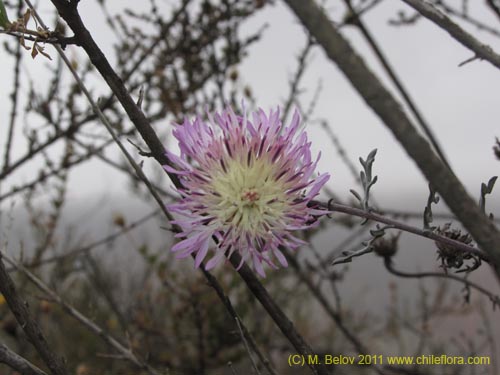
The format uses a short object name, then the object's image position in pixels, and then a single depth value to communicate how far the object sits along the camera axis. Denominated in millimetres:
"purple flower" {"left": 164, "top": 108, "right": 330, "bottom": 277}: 159
